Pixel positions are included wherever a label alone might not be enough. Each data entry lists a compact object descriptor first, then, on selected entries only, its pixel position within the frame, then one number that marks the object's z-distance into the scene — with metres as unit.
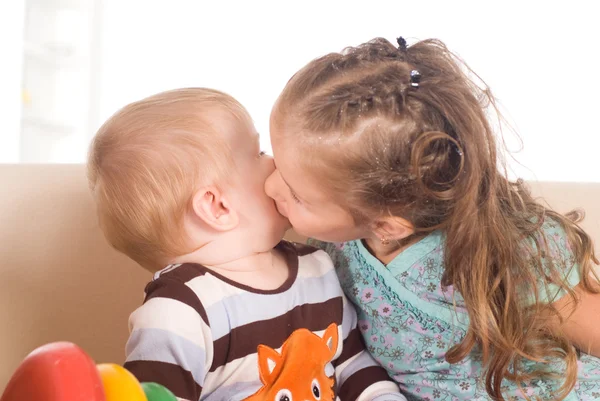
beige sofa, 1.03
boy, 0.82
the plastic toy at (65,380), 0.49
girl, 0.77
